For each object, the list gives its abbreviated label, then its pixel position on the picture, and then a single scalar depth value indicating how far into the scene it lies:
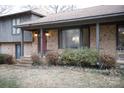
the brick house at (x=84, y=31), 5.65
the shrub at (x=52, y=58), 6.07
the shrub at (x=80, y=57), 5.39
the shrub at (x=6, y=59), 7.71
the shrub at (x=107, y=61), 5.23
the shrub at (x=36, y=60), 6.58
